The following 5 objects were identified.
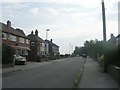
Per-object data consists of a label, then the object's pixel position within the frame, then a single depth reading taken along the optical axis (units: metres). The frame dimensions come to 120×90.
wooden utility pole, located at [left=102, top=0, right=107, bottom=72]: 11.64
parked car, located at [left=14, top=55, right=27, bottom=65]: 19.40
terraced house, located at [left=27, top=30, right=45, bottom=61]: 36.11
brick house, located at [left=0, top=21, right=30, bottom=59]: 22.76
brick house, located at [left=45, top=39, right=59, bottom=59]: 53.30
